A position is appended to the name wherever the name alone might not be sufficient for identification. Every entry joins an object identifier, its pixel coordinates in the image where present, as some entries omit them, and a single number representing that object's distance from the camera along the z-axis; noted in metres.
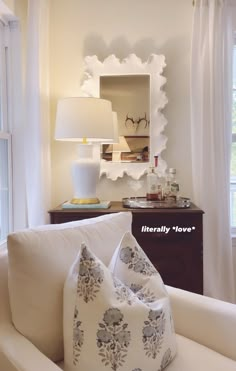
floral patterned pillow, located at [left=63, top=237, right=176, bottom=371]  0.98
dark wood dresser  2.05
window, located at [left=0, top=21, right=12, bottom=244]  2.22
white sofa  0.95
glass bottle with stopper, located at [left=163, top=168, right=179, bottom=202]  2.28
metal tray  2.12
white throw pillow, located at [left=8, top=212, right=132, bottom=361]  1.06
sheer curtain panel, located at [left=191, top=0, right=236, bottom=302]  2.34
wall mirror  2.45
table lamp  2.06
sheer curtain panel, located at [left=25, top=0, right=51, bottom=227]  2.19
